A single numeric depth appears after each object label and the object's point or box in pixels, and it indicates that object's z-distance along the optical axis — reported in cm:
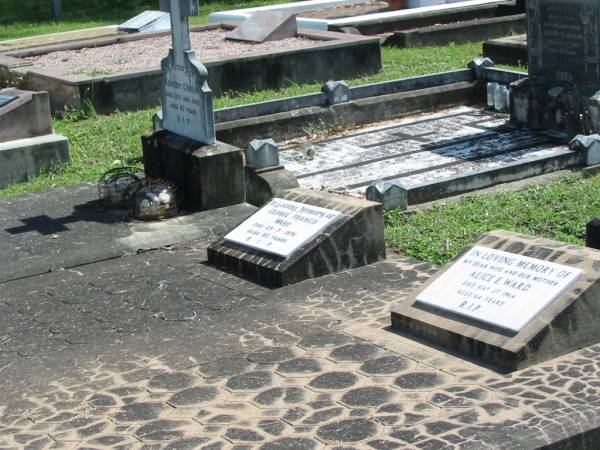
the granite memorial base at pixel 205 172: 871
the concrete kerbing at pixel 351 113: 1125
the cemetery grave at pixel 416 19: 1667
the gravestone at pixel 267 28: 1555
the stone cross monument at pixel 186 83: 872
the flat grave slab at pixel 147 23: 1794
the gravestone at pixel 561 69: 1064
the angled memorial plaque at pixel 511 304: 568
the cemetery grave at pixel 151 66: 1298
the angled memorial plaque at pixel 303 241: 722
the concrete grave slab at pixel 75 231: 787
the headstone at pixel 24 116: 1049
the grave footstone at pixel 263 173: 921
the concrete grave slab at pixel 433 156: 941
